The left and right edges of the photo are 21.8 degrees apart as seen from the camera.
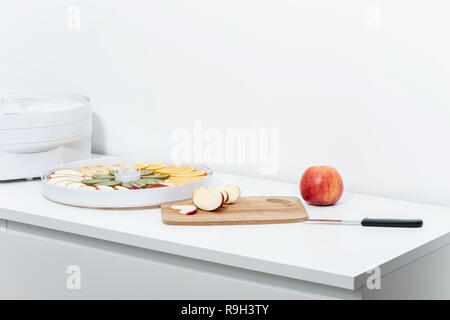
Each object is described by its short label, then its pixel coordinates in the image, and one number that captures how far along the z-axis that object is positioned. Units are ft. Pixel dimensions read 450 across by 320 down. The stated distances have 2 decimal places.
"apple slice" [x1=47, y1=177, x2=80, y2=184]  7.72
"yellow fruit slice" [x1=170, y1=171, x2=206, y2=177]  7.91
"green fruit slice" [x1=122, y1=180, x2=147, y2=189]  7.59
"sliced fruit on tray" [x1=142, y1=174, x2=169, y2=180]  7.86
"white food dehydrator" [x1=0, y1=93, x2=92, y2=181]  8.13
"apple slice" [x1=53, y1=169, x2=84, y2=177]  7.93
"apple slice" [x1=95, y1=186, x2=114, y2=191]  7.58
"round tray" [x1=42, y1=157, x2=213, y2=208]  7.42
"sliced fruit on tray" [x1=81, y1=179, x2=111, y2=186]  7.67
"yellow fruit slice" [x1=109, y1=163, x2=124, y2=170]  8.14
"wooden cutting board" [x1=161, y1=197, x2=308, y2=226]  7.09
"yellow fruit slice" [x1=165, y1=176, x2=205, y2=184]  7.74
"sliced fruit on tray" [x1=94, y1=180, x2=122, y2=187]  7.65
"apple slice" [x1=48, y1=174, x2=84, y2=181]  7.84
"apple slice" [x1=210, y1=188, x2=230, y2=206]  7.26
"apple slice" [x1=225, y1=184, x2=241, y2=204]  7.38
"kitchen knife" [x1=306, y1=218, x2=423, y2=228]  7.03
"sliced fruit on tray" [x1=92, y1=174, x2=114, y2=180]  7.82
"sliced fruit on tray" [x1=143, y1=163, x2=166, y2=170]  8.14
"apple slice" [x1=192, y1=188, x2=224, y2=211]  7.22
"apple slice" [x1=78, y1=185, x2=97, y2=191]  7.46
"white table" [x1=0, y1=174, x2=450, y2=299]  6.44
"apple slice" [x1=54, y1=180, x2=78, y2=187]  7.63
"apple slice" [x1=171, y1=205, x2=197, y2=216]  7.20
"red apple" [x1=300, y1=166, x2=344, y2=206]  7.43
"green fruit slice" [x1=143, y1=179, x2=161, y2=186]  7.65
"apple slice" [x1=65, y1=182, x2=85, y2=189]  7.57
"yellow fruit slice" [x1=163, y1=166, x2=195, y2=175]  8.00
